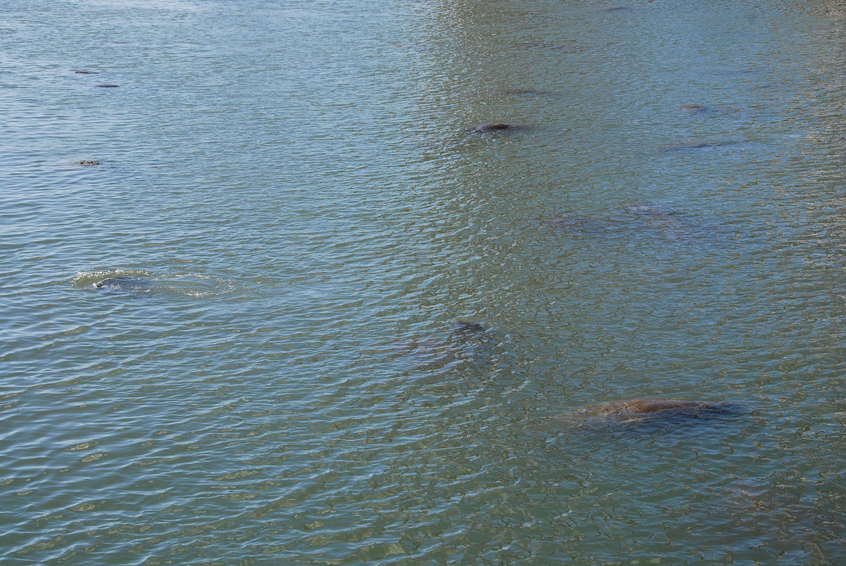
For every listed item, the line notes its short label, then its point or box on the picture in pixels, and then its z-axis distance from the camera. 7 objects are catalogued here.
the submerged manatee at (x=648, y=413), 14.27
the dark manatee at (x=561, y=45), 42.32
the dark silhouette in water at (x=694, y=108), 31.41
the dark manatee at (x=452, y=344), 16.64
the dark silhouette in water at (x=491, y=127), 30.19
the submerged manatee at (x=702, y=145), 27.64
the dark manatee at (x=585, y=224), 22.14
